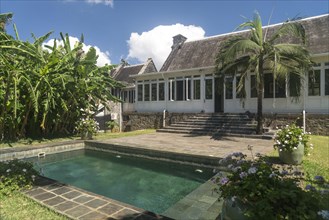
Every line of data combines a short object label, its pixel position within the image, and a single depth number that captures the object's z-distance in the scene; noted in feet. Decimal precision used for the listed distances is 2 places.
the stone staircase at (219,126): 39.72
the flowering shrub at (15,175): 14.79
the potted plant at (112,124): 57.27
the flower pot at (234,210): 7.63
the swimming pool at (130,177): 17.99
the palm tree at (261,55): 32.27
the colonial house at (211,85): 39.73
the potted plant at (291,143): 19.67
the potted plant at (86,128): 39.27
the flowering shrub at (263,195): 6.93
